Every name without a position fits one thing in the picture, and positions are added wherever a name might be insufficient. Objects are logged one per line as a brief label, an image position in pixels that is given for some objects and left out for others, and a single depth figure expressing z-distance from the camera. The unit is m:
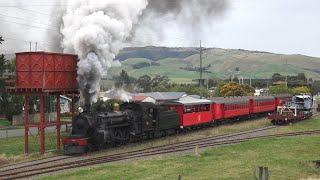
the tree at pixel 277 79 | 176.00
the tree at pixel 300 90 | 110.06
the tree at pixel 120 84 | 67.59
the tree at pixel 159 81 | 152.90
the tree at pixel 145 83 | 152.29
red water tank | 33.31
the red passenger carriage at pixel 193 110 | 44.72
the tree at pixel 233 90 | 104.23
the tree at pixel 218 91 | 111.13
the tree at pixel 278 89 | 114.30
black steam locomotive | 31.52
